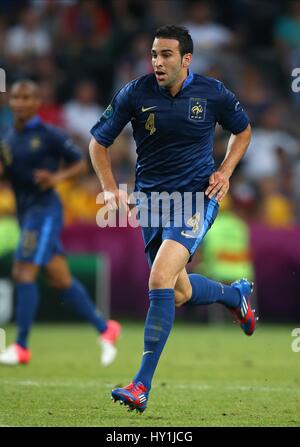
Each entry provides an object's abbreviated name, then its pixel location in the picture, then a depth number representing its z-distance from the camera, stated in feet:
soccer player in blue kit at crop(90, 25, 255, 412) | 43.24
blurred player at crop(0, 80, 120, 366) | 61.98
